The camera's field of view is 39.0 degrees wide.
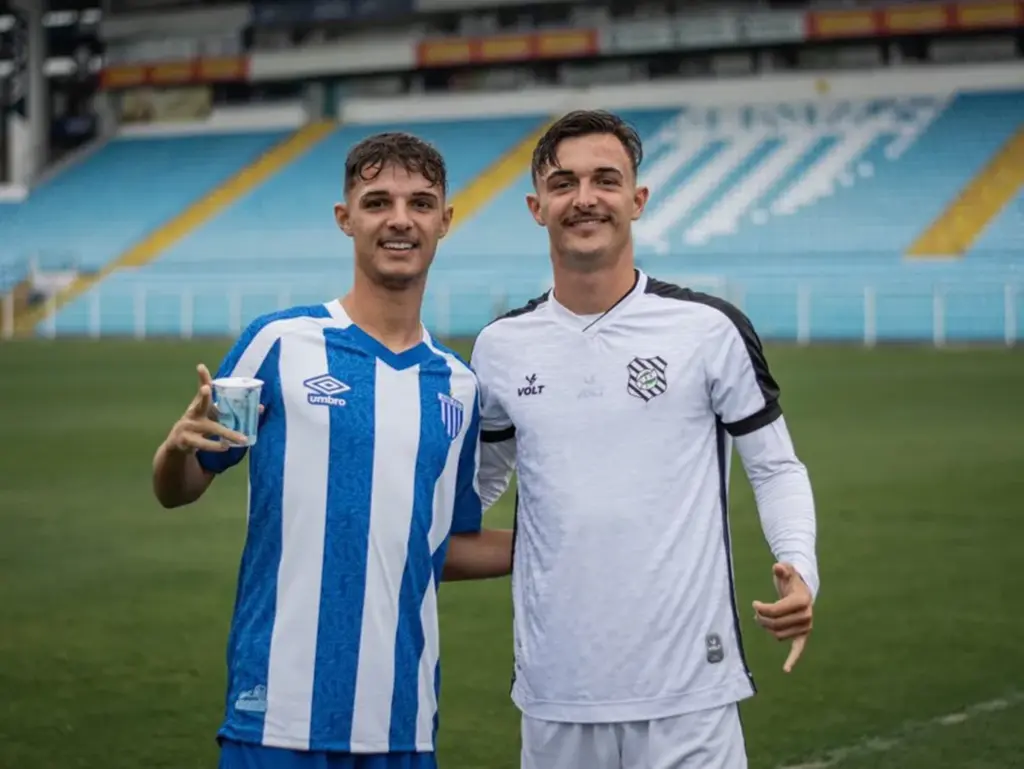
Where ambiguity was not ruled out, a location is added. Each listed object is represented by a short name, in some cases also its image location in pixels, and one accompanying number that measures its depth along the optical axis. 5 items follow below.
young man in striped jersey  2.79
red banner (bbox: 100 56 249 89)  38.78
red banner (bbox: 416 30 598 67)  35.03
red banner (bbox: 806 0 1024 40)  30.86
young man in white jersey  2.88
